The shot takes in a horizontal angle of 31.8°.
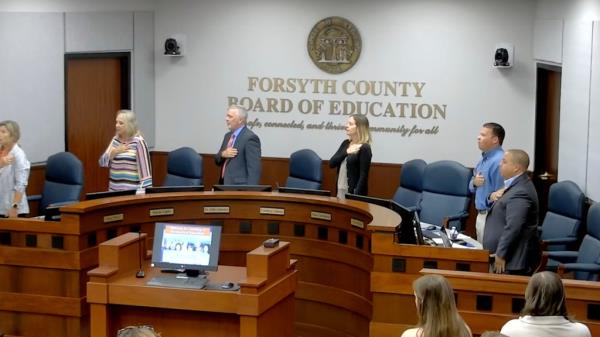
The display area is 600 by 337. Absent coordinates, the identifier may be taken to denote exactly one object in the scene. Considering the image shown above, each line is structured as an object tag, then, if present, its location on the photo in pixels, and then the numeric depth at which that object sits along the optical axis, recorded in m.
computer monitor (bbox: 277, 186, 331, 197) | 8.65
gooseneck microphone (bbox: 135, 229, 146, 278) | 7.23
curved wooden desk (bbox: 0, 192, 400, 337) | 7.72
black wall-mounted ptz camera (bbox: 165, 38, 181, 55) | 12.46
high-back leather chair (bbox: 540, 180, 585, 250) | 8.84
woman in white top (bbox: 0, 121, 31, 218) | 9.10
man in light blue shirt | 8.84
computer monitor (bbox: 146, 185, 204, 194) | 8.59
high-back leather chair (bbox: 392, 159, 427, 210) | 10.70
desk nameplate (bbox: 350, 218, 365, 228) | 7.92
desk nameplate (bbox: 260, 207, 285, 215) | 8.59
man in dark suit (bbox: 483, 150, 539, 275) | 7.18
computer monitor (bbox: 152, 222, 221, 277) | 6.87
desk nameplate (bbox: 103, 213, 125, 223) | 8.00
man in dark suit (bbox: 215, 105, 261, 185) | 9.52
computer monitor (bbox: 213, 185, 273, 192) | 8.87
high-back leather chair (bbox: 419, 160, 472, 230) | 10.23
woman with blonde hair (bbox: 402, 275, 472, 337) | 4.83
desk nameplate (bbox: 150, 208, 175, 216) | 8.45
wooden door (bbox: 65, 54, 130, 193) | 11.55
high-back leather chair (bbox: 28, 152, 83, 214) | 10.30
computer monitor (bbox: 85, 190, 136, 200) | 8.16
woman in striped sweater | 9.09
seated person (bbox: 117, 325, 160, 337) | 3.81
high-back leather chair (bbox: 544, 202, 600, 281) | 7.73
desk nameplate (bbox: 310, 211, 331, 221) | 8.34
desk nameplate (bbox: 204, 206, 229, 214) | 8.69
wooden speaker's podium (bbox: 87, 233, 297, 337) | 6.60
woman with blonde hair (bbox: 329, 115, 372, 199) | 9.65
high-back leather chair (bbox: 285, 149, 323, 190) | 11.02
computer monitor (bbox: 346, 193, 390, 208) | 8.08
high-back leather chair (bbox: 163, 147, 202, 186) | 10.91
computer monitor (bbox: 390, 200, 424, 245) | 7.30
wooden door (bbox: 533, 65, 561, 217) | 11.05
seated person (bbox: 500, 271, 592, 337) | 5.15
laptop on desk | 7.61
